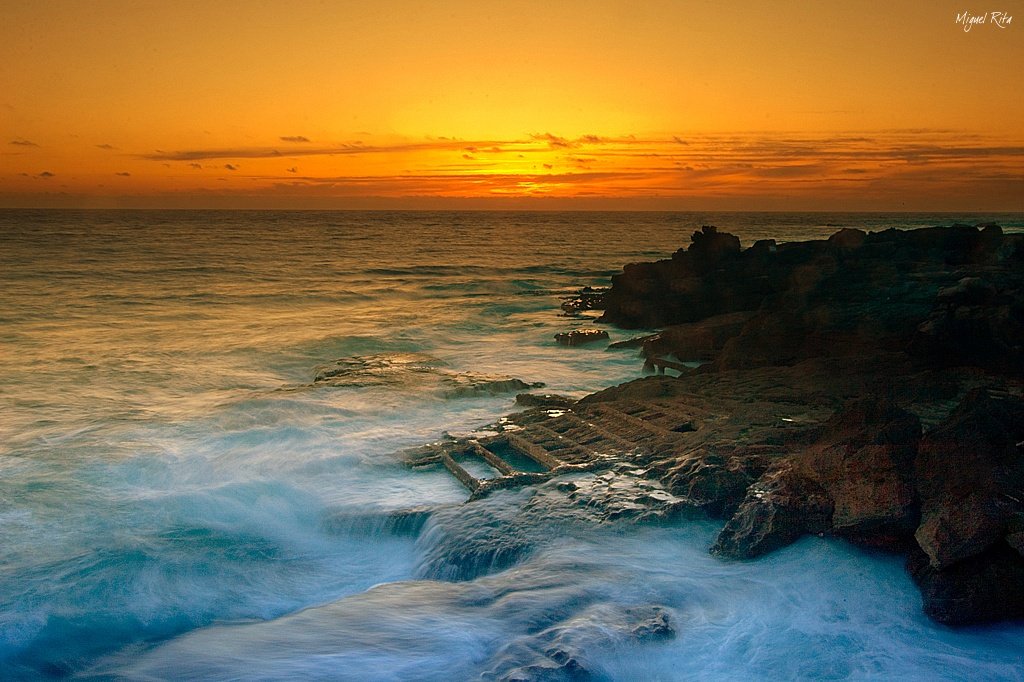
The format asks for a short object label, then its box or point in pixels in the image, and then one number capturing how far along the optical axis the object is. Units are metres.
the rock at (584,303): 23.89
